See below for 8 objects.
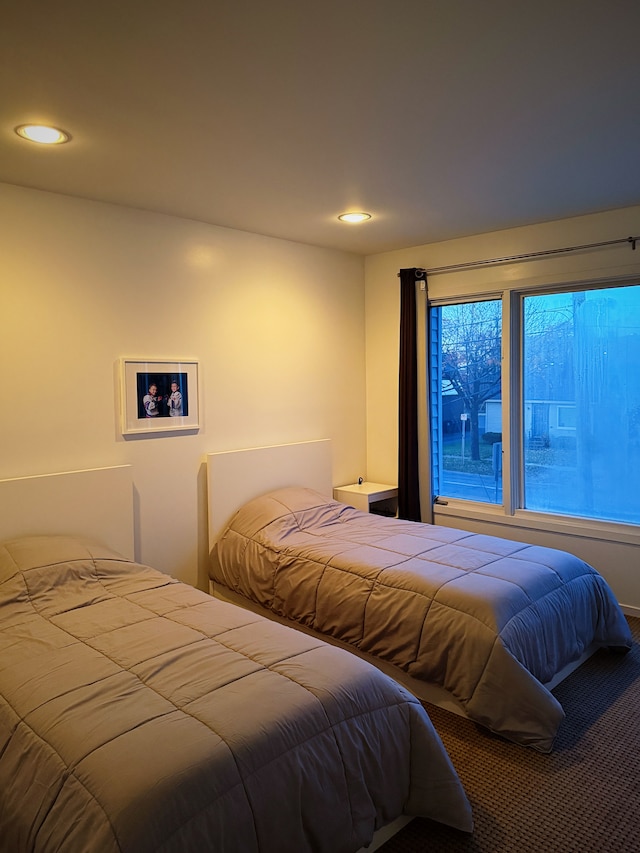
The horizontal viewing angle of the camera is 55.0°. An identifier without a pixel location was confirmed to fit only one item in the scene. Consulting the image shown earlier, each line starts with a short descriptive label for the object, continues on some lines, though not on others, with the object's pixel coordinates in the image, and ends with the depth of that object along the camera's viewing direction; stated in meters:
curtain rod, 3.63
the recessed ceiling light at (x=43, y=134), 2.37
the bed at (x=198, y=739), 1.50
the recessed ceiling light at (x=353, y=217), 3.70
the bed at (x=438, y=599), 2.52
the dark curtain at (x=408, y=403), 4.61
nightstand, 4.57
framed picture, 3.49
